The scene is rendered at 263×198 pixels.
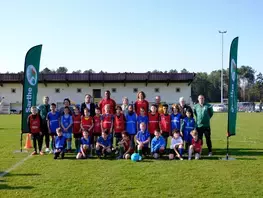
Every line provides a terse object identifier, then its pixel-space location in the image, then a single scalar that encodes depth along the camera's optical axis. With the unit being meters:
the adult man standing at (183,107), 10.23
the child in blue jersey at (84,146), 9.47
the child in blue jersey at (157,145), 9.48
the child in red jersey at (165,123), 10.05
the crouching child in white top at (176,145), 9.45
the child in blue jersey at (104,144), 9.62
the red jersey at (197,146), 9.52
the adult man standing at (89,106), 10.55
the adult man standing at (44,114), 10.65
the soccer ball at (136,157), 8.99
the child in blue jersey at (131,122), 10.05
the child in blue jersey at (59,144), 9.49
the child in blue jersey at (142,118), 10.00
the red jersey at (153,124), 10.06
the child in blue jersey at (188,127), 9.98
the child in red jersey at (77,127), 10.37
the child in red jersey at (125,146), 9.63
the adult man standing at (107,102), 10.48
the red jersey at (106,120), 10.07
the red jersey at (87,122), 10.13
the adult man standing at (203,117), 10.01
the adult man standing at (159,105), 10.50
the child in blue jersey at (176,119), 10.07
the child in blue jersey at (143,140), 9.60
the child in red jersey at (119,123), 10.04
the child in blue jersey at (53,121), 10.35
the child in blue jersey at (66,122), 10.29
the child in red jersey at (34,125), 10.34
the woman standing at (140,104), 10.23
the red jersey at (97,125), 10.22
